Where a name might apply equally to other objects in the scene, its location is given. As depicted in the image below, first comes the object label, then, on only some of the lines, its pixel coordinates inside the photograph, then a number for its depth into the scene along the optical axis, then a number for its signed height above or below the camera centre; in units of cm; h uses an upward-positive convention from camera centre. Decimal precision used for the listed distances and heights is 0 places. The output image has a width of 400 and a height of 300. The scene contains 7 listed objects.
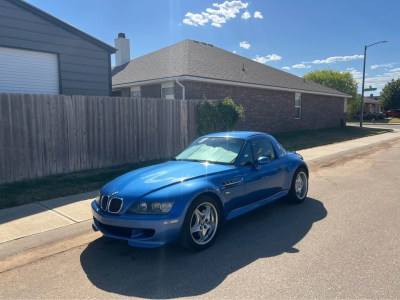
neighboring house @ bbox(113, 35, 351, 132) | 1466 +135
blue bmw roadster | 362 -107
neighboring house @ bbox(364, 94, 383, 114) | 6594 +103
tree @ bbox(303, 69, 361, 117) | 4472 +428
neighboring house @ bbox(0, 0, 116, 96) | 905 +167
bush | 1109 -24
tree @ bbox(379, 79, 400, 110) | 5706 +287
